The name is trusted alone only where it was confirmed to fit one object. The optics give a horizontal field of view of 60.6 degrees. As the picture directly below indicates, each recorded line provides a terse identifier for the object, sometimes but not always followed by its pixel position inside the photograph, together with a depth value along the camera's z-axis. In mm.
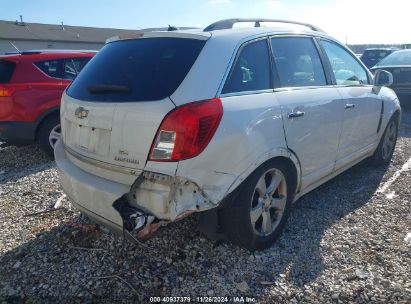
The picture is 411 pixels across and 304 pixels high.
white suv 2330
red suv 5293
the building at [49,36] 31047
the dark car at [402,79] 8810
